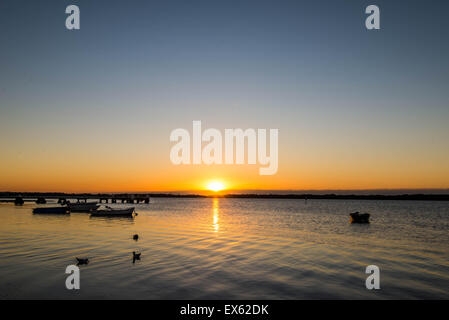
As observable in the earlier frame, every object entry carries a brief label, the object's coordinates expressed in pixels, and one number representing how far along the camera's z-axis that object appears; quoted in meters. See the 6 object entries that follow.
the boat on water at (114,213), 60.38
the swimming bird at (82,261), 20.64
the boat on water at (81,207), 72.56
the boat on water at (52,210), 65.50
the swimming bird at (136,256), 22.29
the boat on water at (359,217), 56.81
